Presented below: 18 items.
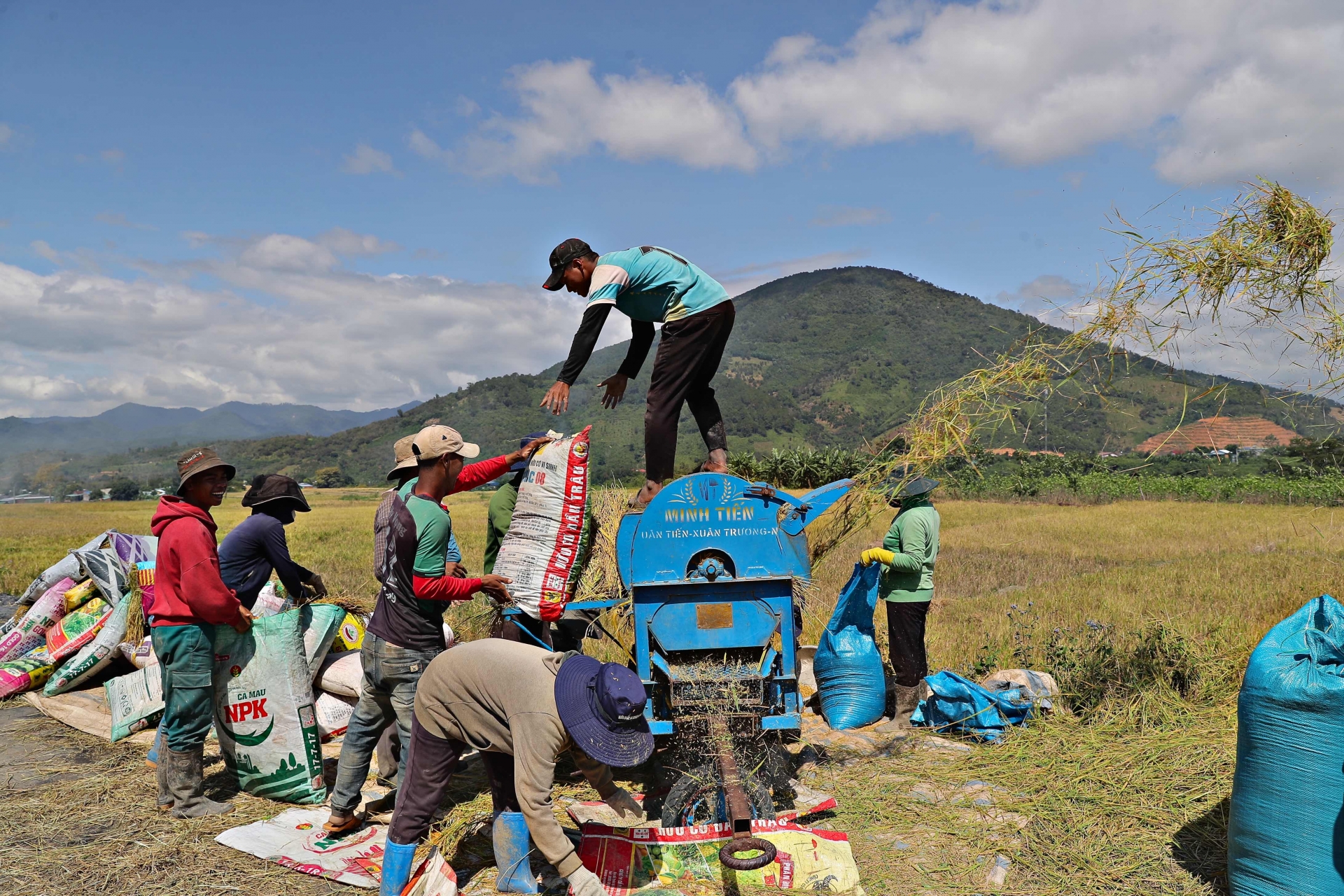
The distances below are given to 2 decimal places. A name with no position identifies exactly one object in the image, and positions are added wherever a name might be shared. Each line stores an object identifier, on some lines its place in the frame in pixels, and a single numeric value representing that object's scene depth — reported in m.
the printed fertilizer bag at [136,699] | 6.43
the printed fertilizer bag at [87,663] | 7.30
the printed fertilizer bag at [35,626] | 8.00
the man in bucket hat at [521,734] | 3.28
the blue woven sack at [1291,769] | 3.37
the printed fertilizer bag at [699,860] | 3.80
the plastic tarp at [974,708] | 5.82
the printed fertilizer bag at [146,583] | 6.79
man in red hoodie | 4.93
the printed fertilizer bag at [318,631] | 5.96
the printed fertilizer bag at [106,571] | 7.95
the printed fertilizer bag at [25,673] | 7.54
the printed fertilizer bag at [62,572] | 8.34
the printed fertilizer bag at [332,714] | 6.28
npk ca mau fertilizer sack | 5.20
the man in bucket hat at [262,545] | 5.48
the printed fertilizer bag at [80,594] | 8.00
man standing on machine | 4.94
